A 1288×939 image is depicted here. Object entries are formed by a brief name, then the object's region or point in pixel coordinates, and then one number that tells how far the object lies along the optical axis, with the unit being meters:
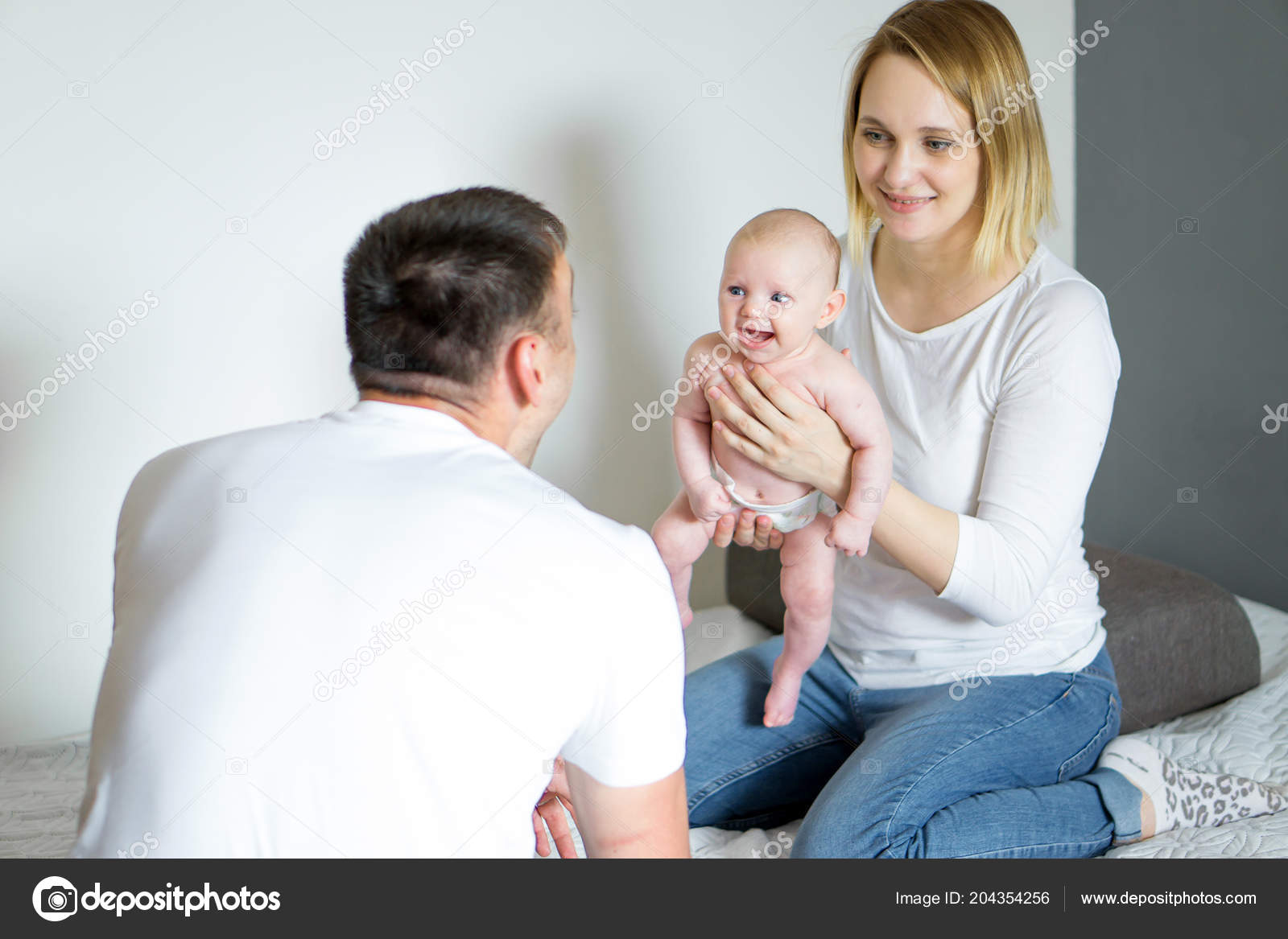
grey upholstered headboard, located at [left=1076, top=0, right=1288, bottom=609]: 2.19
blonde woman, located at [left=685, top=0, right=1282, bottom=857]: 1.36
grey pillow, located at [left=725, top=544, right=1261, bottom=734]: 1.79
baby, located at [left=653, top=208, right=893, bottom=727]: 1.32
